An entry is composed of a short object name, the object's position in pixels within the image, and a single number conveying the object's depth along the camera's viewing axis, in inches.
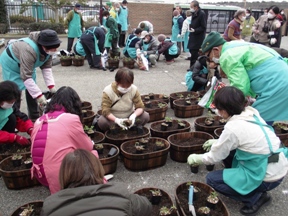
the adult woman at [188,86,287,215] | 88.0
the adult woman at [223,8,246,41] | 221.8
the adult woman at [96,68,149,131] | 129.0
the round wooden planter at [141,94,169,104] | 185.9
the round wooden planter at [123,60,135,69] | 301.0
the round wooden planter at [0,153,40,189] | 100.8
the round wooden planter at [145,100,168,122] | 162.6
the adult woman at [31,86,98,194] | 81.4
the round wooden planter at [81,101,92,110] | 167.2
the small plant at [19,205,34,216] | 81.7
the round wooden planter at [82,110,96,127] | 150.6
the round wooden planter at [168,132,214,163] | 121.4
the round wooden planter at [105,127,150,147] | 127.8
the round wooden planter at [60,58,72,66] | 304.8
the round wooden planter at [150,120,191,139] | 137.3
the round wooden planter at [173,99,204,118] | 172.1
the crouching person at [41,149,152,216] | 52.6
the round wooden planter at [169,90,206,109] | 189.3
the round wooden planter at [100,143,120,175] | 111.0
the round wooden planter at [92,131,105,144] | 130.3
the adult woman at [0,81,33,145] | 111.3
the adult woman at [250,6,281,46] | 233.9
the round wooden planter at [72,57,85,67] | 303.5
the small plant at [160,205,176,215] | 83.9
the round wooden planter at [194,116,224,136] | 142.5
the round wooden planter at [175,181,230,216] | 86.5
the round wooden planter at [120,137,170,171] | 114.1
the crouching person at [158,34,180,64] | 318.7
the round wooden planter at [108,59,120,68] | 297.7
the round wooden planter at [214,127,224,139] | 134.8
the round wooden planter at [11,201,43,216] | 82.7
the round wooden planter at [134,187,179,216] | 90.4
